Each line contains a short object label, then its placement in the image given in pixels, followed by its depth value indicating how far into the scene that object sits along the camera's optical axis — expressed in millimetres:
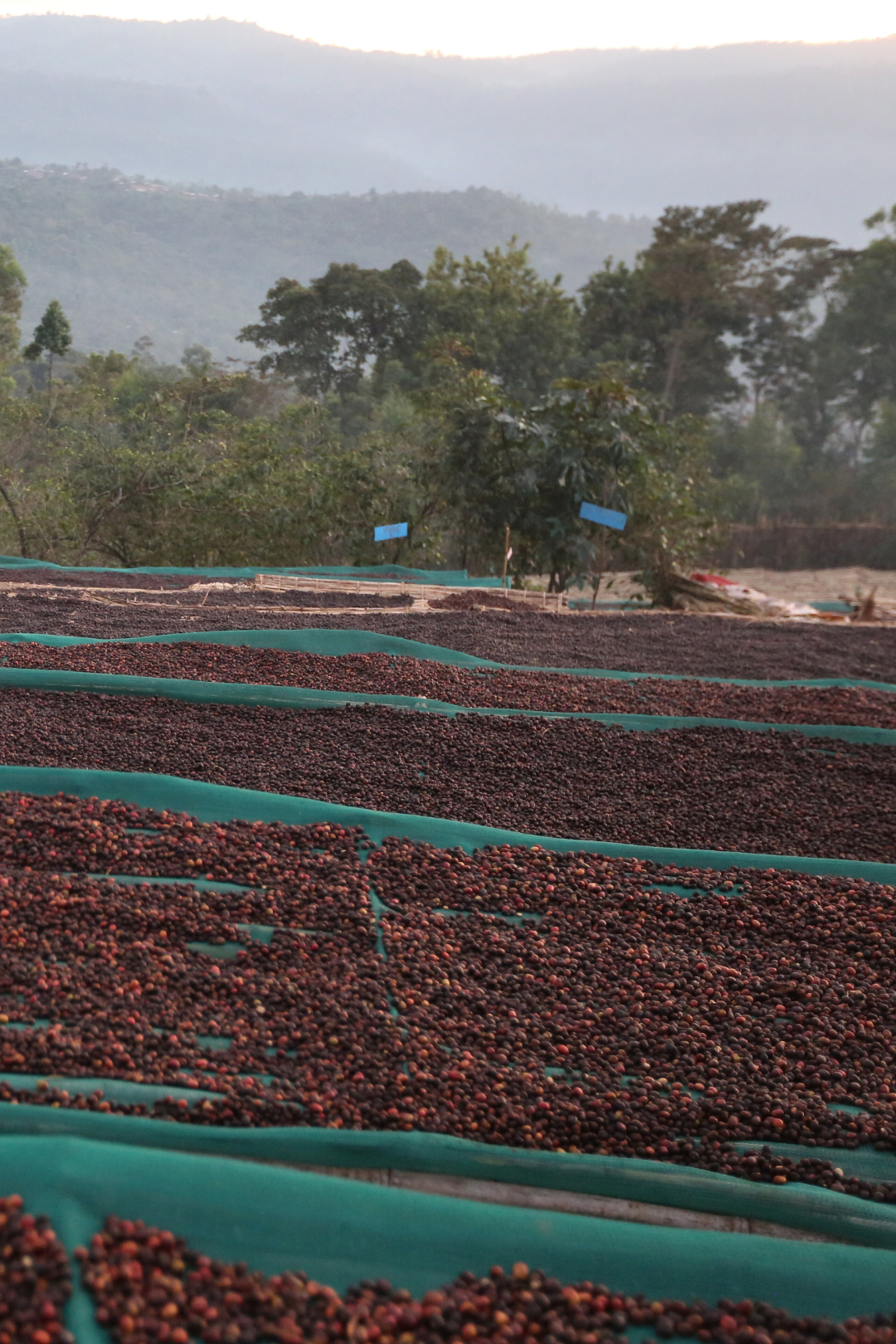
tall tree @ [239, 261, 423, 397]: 25984
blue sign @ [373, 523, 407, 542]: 7673
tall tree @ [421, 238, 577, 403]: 22594
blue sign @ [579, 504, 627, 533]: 7465
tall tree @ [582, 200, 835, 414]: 23000
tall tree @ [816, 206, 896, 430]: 23672
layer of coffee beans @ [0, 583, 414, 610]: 6086
